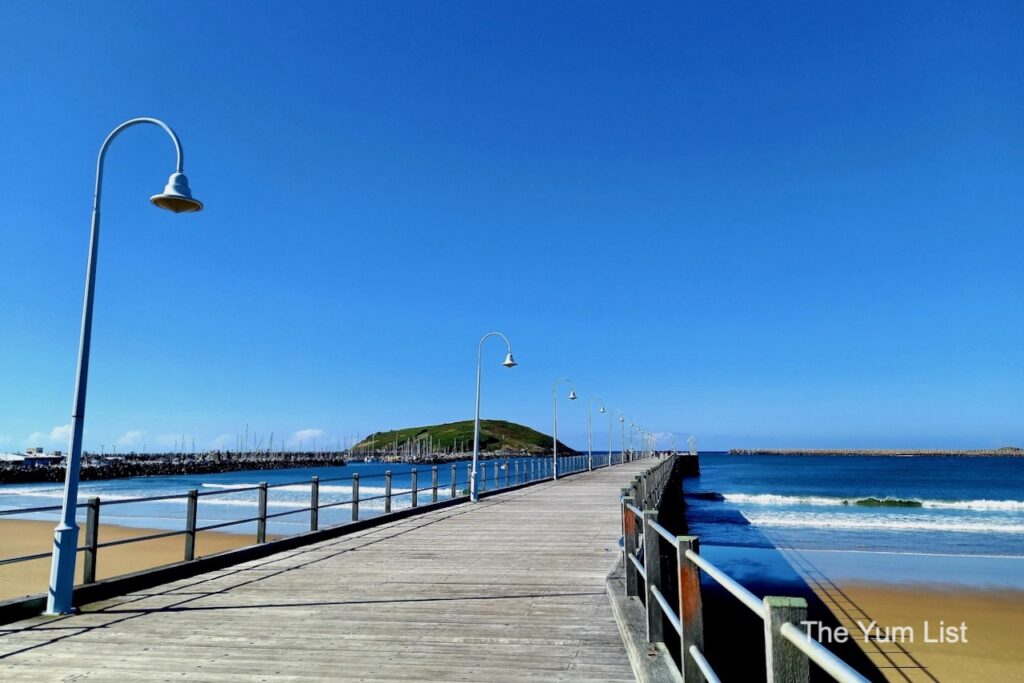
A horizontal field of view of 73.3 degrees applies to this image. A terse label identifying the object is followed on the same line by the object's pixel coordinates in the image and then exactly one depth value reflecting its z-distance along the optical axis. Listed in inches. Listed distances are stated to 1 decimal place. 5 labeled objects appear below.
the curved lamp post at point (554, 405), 1536.8
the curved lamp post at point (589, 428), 2028.8
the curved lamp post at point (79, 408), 273.3
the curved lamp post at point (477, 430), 820.6
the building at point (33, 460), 4505.4
